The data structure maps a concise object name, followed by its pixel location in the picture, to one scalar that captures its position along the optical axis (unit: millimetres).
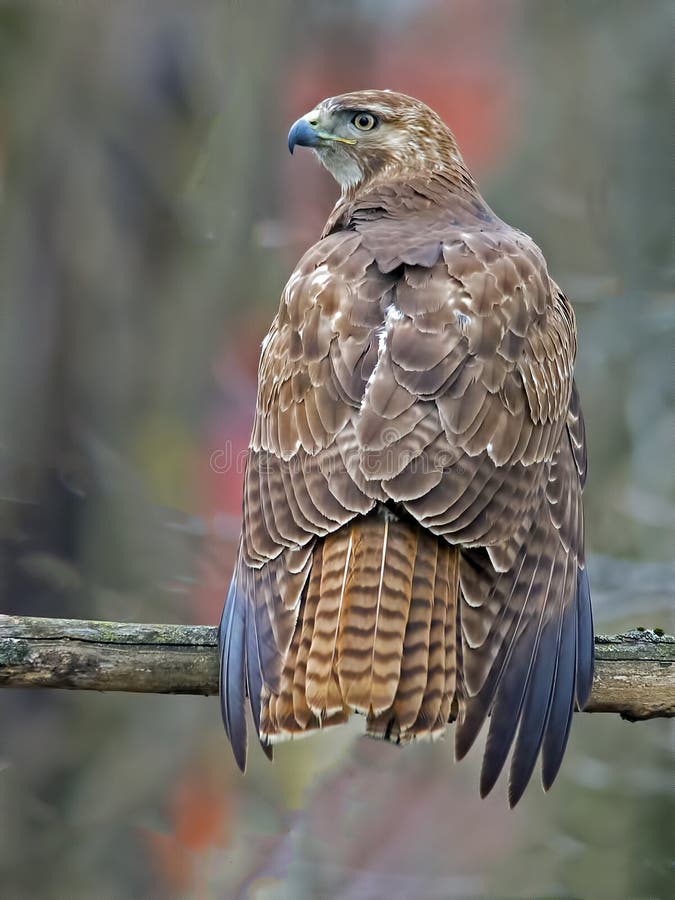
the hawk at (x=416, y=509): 6687
